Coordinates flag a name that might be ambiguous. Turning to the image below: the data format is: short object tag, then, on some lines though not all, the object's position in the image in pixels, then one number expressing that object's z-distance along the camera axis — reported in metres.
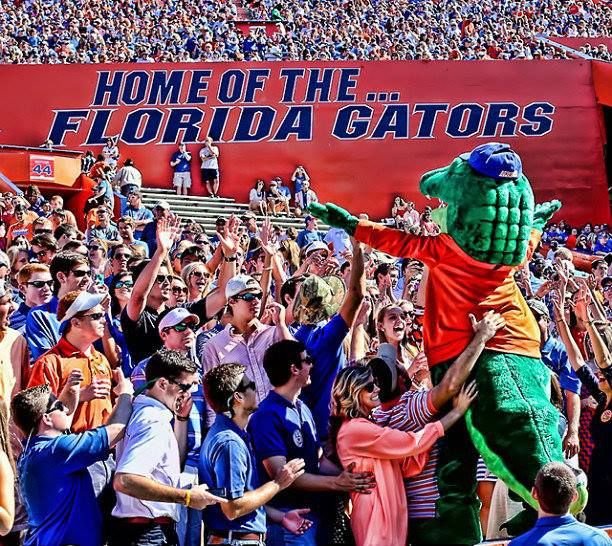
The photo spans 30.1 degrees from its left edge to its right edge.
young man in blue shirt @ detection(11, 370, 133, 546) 4.60
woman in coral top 5.06
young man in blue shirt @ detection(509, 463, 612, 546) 3.96
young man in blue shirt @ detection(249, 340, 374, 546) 5.07
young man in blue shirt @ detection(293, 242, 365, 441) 5.71
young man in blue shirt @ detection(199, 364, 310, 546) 4.73
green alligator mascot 5.06
